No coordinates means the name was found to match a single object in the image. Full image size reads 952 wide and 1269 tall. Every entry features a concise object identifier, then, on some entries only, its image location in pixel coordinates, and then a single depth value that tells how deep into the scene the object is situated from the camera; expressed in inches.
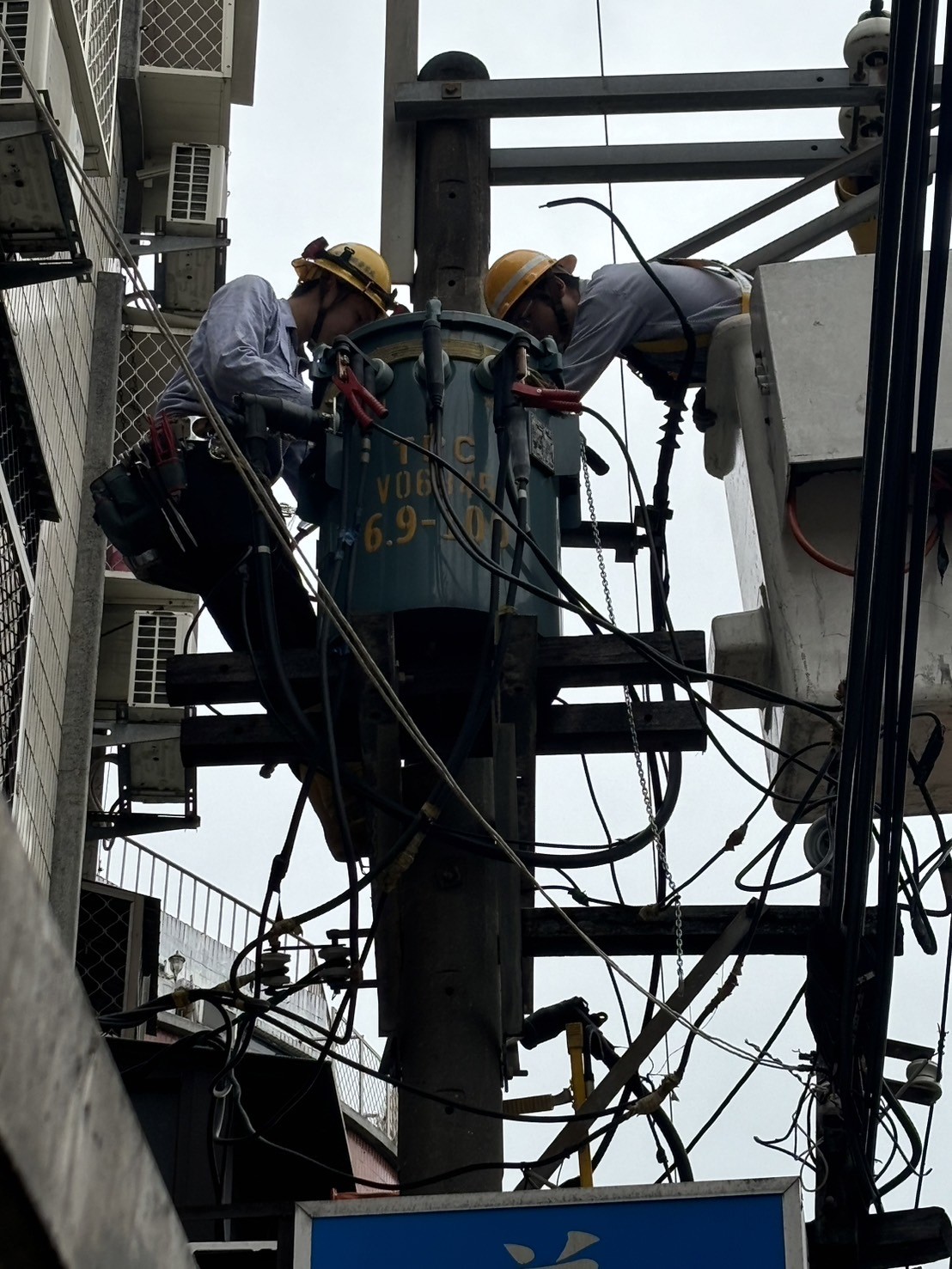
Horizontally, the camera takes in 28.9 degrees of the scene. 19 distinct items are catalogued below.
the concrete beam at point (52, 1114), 67.7
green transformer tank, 234.5
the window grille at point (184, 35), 604.4
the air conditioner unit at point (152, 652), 564.1
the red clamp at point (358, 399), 240.8
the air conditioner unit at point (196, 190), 589.9
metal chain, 228.2
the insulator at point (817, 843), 222.1
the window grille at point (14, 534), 310.0
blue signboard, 167.3
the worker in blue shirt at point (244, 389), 246.5
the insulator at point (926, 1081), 217.3
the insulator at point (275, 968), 230.4
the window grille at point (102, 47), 363.3
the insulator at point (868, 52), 300.5
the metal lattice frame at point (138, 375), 567.8
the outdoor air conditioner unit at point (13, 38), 298.0
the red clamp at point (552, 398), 241.1
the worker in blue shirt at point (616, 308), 285.6
